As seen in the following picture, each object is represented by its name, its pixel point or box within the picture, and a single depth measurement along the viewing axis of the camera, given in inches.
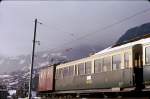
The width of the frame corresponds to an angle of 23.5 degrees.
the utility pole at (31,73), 1269.7
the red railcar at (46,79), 1194.1
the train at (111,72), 702.5
